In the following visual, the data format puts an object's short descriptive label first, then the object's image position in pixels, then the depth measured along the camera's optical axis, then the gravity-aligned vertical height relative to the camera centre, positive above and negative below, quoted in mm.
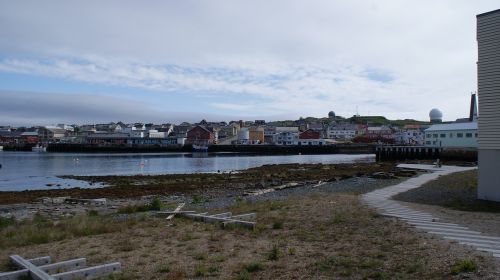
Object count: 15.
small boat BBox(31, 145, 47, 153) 149750 -4328
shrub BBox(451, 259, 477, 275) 7019 -2076
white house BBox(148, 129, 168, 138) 179975 +943
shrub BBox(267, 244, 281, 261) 8552 -2319
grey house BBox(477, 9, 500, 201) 17656 +1379
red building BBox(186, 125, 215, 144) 159750 +181
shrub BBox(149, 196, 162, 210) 18509 -2911
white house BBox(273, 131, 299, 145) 155000 -420
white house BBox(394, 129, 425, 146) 141125 +459
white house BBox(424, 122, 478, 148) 72125 +447
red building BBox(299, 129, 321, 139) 149875 +995
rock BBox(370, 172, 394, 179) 31195 -2776
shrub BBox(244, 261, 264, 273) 7812 -2324
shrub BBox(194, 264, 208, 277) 7609 -2355
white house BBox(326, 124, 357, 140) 177000 +2065
